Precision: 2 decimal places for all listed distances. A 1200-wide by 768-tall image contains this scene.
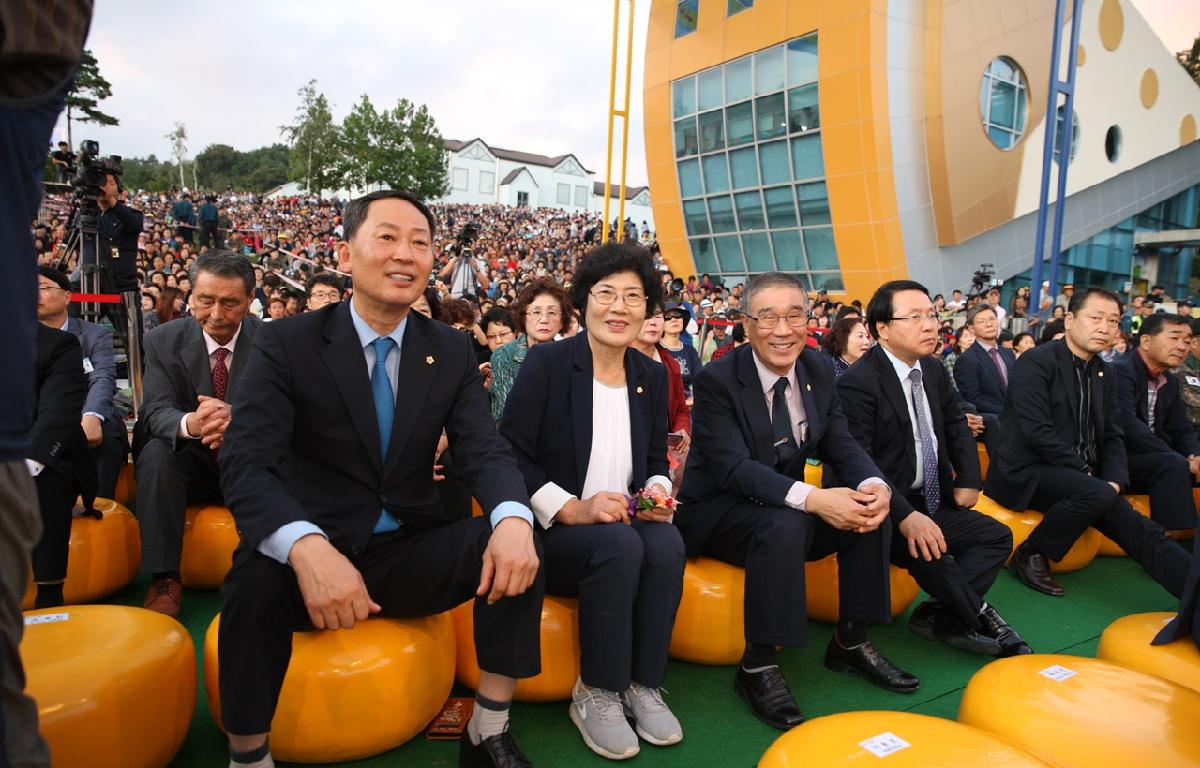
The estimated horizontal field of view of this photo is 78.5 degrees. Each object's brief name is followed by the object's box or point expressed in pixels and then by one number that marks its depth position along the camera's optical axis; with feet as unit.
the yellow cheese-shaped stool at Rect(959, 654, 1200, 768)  6.53
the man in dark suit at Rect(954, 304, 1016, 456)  21.01
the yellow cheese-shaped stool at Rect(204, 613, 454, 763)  7.23
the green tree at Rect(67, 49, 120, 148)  119.14
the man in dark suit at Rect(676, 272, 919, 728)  9.06
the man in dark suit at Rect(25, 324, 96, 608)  9.76
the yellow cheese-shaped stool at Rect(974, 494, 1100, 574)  13.93
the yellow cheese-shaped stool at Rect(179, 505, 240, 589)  11.39
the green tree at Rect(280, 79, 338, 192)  145.69
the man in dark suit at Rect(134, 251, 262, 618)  10.67
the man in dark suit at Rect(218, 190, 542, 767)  6.53
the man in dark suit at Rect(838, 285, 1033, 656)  10.85
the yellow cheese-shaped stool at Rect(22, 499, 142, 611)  10.65
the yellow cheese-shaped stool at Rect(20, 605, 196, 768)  6.30
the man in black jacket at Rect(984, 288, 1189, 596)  13.08
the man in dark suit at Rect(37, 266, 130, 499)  11.68
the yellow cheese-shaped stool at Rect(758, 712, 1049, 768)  5.93
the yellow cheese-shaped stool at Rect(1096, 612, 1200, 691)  8.45
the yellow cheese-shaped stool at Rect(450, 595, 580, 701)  8.70
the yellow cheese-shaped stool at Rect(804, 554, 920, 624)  11.27
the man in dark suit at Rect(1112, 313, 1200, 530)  14.83
